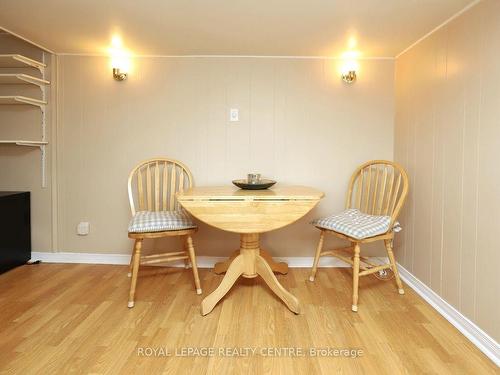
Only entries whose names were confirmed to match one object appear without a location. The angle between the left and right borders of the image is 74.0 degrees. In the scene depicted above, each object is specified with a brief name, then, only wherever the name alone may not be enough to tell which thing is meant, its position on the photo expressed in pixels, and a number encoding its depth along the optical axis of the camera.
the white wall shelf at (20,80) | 2.35
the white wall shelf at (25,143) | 2.45
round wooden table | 1.93
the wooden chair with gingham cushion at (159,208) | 2.01
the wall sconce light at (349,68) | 2.59
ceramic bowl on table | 2.22
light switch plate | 2.65
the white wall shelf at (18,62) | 2.32
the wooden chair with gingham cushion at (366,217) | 1.97
